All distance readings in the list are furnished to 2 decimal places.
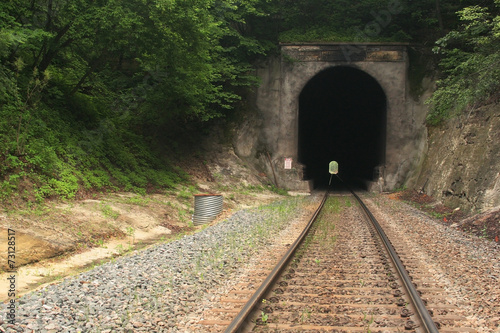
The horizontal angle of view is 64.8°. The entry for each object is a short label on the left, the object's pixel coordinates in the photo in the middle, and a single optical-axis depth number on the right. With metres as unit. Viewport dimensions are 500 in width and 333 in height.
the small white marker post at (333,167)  93.43
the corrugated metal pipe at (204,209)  11.35
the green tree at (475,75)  12.23
